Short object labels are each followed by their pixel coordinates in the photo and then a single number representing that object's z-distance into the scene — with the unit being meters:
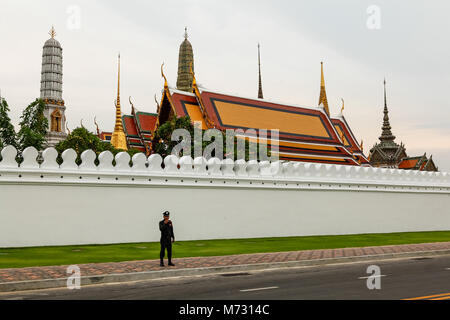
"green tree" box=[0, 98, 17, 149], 33.69
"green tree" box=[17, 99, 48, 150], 33.88
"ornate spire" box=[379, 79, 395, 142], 68.69
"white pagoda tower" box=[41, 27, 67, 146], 62.94
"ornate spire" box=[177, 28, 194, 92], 72.56
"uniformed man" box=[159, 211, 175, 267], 11.28
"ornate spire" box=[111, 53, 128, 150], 45.72
